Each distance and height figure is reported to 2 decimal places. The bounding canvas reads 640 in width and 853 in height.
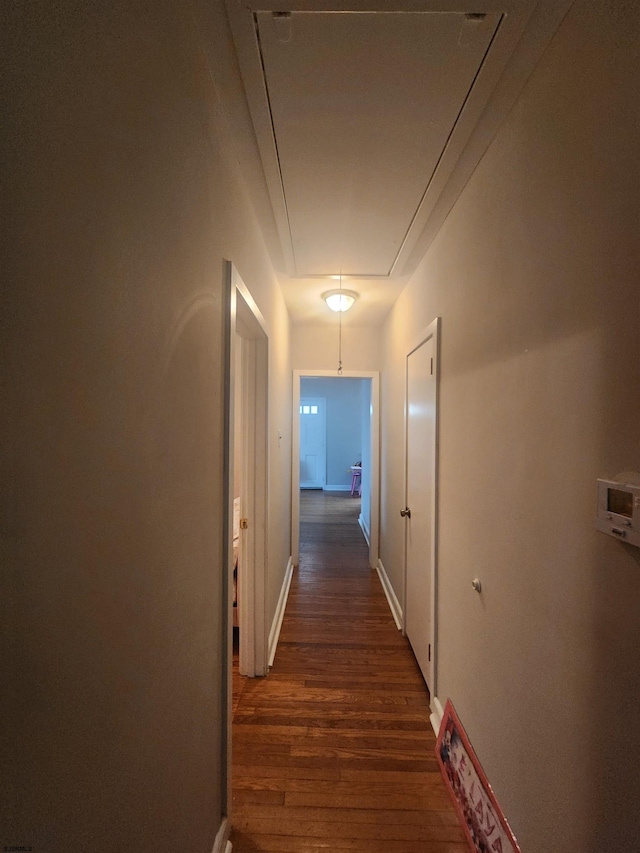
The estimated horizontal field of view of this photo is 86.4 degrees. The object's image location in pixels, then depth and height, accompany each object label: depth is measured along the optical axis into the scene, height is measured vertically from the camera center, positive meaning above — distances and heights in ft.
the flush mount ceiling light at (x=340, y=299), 8.78 +3.43
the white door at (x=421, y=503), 6.06 -1.44
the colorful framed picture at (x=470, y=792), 3.56 -4.32
